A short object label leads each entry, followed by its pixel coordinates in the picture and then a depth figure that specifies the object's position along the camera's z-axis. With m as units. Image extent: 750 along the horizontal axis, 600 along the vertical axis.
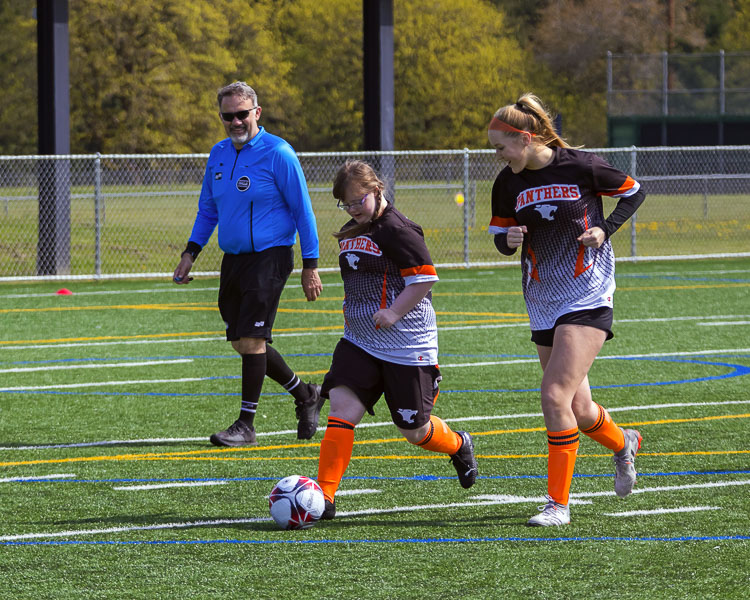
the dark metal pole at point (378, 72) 45.72
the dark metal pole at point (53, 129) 40.66
